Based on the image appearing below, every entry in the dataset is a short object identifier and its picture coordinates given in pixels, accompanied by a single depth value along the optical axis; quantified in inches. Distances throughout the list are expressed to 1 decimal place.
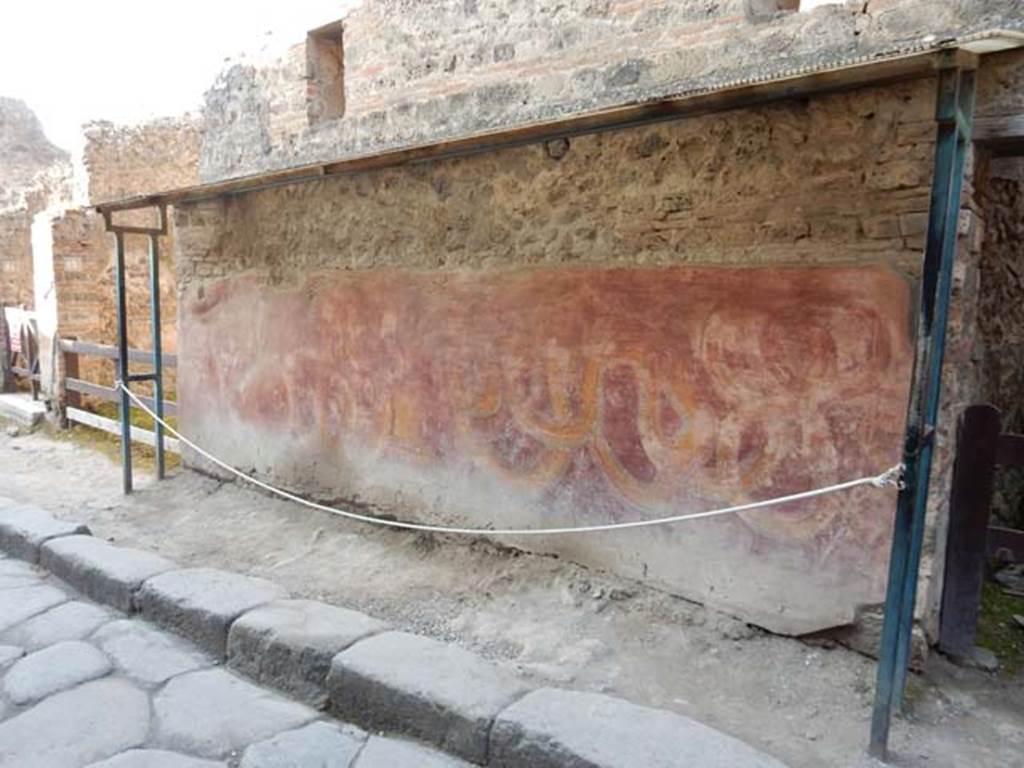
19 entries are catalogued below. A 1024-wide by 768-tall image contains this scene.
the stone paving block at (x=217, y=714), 113.0
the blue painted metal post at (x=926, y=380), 95.3
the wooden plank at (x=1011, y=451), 126.0
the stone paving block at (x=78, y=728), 108.8
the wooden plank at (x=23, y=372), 359.6
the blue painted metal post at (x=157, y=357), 241.9
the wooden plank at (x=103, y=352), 258.7
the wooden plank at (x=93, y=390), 311.1
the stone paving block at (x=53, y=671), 125.4
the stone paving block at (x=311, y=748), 107.7
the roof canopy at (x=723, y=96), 90.8
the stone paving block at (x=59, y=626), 143.9
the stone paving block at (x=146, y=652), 133.4
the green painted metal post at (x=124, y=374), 238.8
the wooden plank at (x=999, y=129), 109.7
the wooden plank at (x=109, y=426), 266.1
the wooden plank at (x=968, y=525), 123.9
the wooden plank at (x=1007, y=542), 126.9
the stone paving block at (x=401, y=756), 107.0
